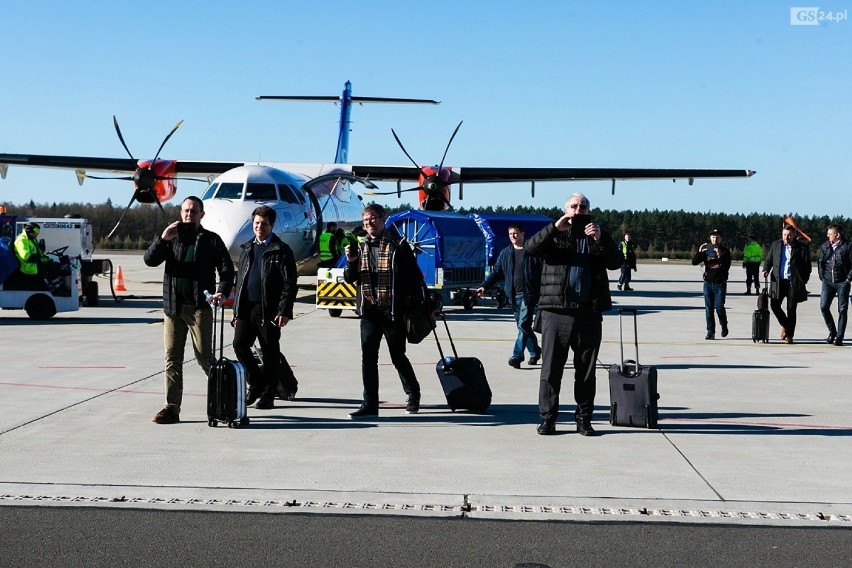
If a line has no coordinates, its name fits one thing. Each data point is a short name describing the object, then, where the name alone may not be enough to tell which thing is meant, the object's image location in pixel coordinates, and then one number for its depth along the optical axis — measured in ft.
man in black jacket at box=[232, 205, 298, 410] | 28.60
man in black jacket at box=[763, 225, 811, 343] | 50.67
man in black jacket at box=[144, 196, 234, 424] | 27.35
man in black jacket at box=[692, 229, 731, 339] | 51.55
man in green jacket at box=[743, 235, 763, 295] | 96.68
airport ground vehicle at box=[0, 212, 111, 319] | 58.03
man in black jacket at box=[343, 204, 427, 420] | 28.35
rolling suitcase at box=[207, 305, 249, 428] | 26.43
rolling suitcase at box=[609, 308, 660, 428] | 26.53
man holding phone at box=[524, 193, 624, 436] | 25.53
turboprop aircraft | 70.79
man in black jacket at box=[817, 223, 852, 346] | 49.29
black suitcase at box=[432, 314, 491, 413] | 29.07
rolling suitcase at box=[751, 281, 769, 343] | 51.03
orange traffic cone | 87.66
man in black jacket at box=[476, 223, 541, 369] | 39.34
